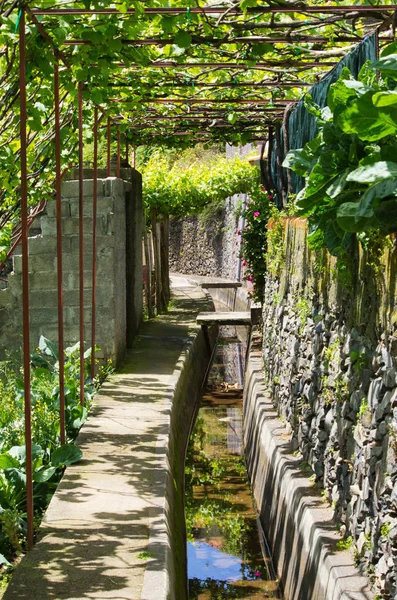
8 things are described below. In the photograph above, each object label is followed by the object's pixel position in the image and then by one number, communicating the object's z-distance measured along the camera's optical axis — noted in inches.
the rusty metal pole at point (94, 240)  367.2
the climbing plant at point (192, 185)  728.3
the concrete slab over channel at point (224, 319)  584.7
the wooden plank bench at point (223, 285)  791.8
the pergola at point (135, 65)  245.9
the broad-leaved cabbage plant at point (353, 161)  176.4
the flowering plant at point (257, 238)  561.0
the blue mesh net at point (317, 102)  267.7
